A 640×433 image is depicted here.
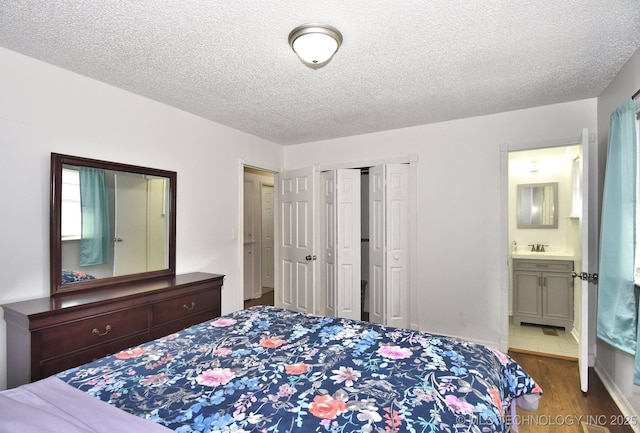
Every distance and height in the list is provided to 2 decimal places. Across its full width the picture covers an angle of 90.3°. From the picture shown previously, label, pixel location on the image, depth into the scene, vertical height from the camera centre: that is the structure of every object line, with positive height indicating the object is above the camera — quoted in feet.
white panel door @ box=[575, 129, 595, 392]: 8.01 -1.41
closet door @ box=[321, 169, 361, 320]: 13.44 -1.25
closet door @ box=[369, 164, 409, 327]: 12.35 -1.12
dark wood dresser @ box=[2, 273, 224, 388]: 5.95 -2.31
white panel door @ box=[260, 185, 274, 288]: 19.75 -1.27
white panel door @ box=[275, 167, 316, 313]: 13.71 -1.04
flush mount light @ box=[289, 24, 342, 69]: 5.77 +3.24
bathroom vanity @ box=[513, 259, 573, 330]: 12.71 -3.10
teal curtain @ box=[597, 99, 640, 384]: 6.53 -0.50
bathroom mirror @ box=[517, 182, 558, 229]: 14.17 +0.47
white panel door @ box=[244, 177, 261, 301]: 17.75 -1.39
